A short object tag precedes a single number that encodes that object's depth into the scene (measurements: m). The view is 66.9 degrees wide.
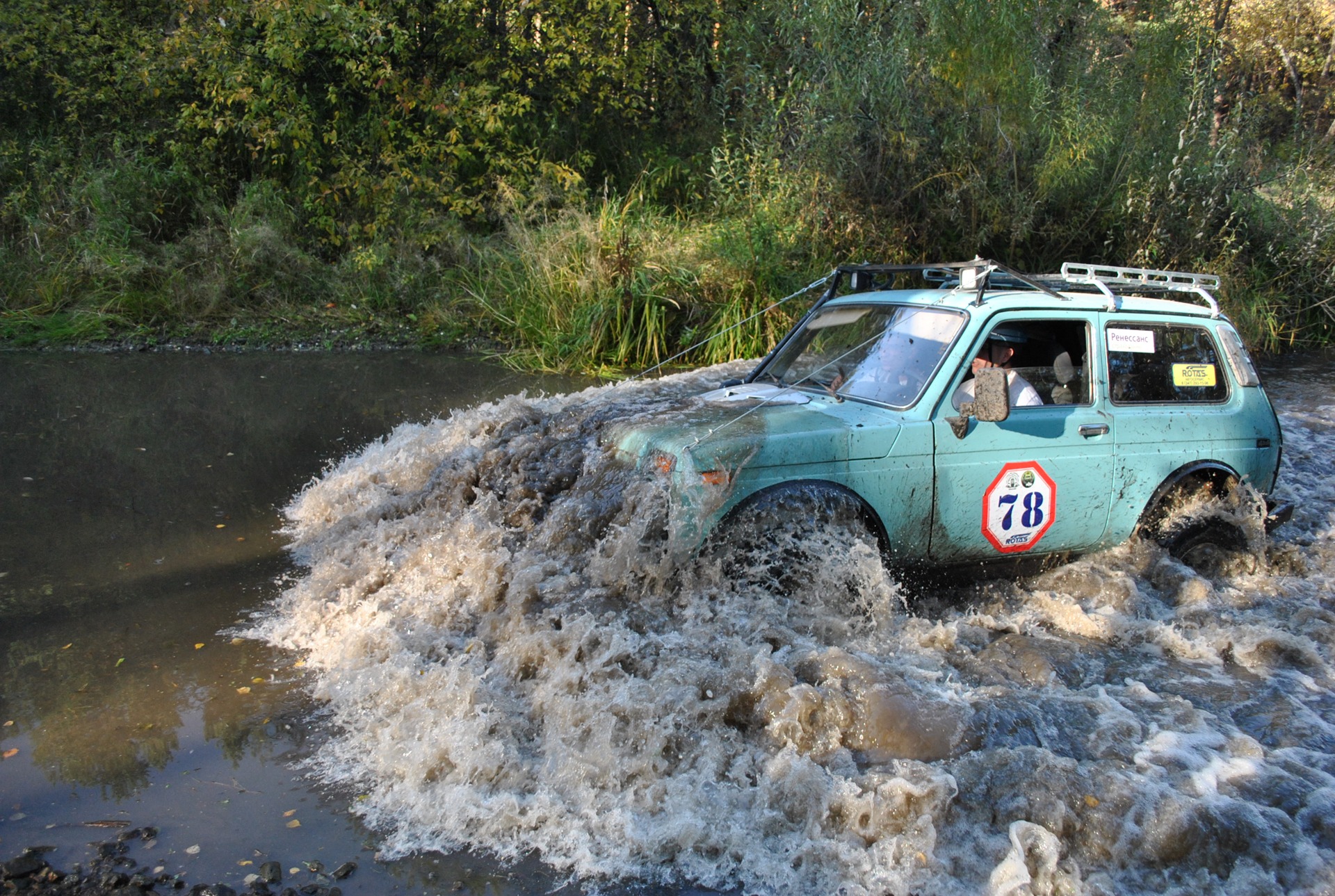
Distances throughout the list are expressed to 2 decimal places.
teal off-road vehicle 5.01
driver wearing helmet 5.54
